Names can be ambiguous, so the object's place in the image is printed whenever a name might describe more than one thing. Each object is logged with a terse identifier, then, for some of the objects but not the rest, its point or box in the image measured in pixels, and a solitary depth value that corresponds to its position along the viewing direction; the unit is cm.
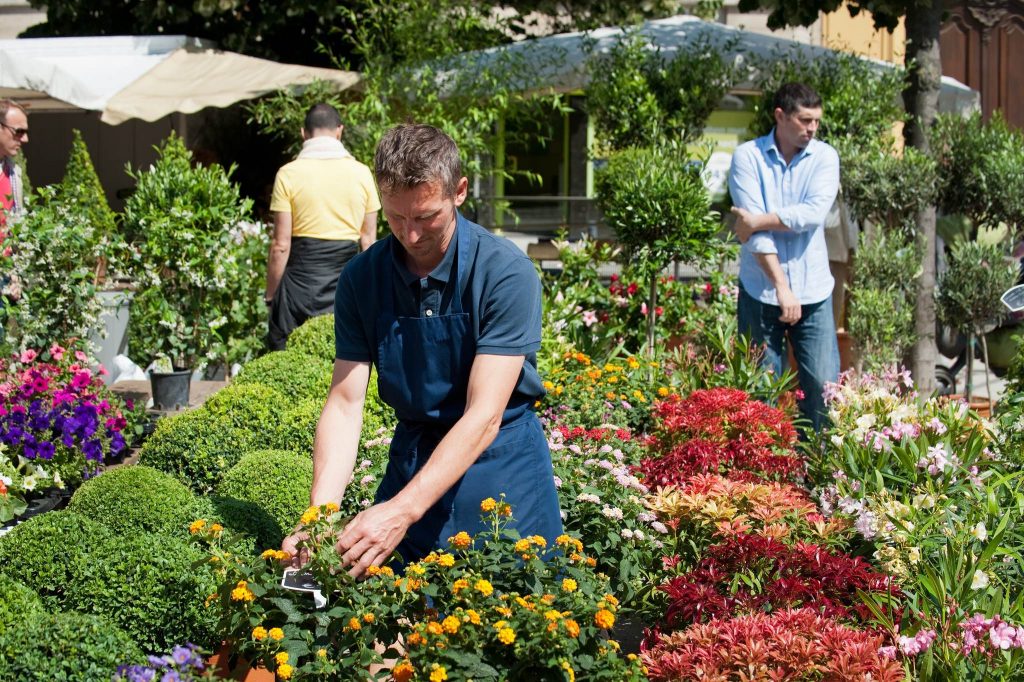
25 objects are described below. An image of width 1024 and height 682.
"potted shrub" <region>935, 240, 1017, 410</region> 692
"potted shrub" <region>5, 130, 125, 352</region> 560
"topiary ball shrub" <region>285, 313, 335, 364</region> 522
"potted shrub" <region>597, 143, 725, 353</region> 636
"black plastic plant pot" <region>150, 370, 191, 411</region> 653
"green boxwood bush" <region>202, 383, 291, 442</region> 455
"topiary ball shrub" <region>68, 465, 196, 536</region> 340
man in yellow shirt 589
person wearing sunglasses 598
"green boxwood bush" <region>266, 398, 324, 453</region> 449
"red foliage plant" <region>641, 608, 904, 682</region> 253
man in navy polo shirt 248
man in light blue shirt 521
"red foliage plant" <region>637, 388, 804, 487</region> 422
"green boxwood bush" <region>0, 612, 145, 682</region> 274
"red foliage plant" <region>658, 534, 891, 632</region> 297
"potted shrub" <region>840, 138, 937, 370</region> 661
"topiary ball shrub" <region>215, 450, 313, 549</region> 378
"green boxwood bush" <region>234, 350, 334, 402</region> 489
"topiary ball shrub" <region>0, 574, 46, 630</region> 284
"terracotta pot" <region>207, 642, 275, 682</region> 281
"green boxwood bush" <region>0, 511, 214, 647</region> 309
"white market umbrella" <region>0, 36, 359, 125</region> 1051
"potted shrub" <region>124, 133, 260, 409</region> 689
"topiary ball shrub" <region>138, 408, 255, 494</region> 441
